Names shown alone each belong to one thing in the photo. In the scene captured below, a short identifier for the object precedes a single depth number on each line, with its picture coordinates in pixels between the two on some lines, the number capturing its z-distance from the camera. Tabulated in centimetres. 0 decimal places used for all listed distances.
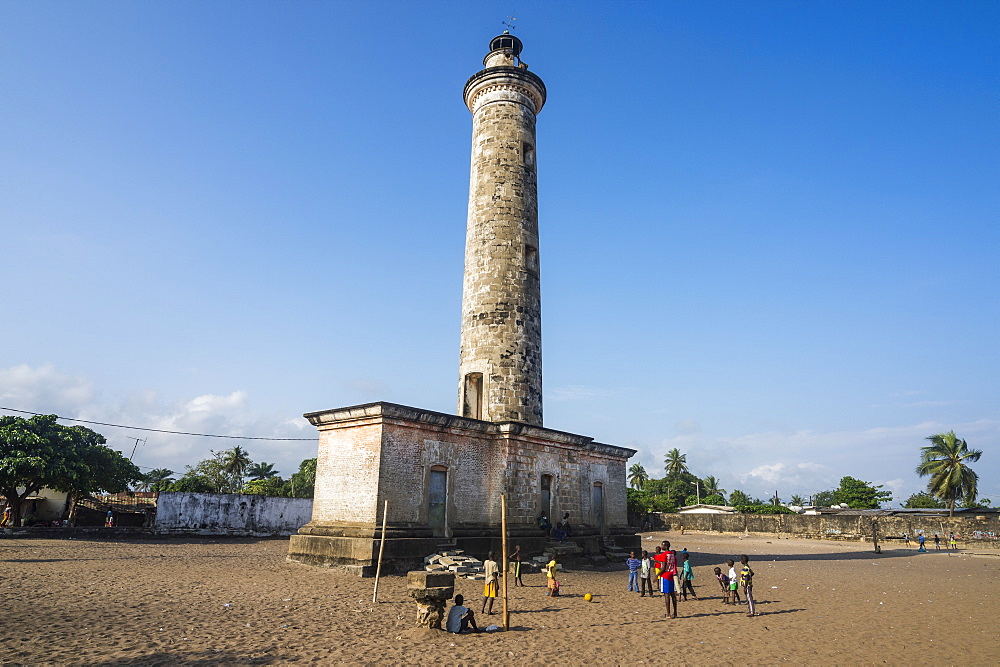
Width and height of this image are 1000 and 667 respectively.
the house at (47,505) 3369
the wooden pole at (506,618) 978
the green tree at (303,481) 5838
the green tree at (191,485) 3994
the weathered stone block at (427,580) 946
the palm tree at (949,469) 4369
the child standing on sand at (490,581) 1166
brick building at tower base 1517
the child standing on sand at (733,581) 1270
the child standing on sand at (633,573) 1450
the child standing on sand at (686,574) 1345
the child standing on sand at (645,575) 1386
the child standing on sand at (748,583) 1172
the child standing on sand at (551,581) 1290
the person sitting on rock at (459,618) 943
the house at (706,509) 5175
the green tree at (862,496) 5488
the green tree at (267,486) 5361
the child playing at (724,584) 1337
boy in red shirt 1128
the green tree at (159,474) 7273
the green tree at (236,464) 6519
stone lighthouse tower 2003
